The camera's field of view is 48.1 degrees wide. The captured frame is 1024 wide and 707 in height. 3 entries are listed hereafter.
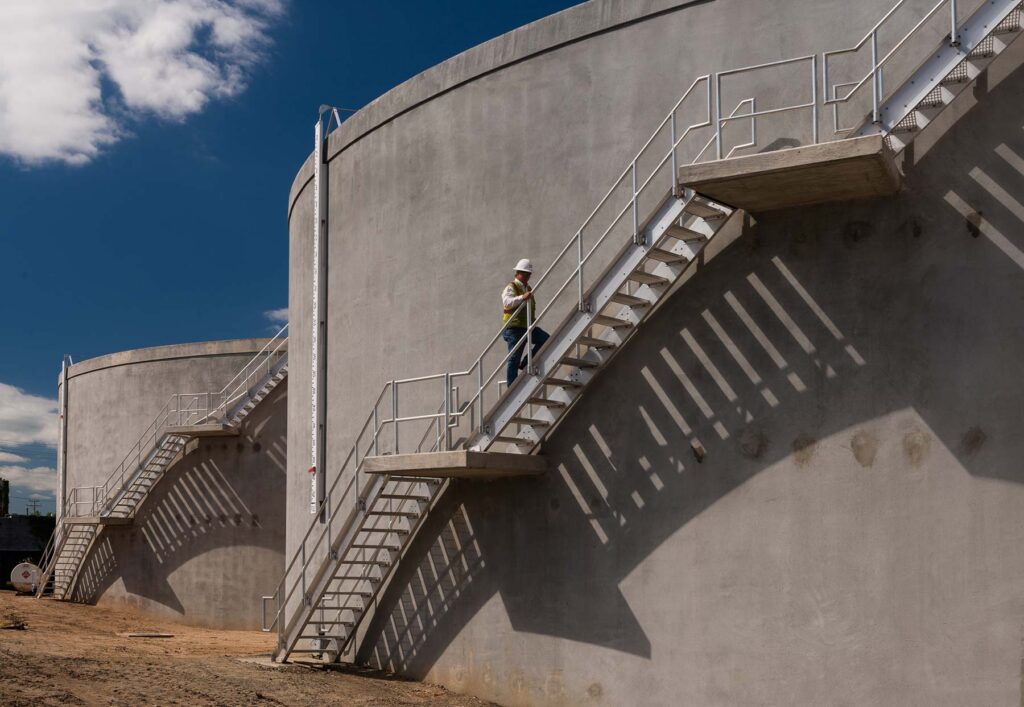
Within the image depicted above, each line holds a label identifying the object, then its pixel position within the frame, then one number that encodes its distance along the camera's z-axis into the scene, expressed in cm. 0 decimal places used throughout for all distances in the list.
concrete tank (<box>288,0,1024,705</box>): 1117
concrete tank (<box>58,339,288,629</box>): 2747
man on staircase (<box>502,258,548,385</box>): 1389
